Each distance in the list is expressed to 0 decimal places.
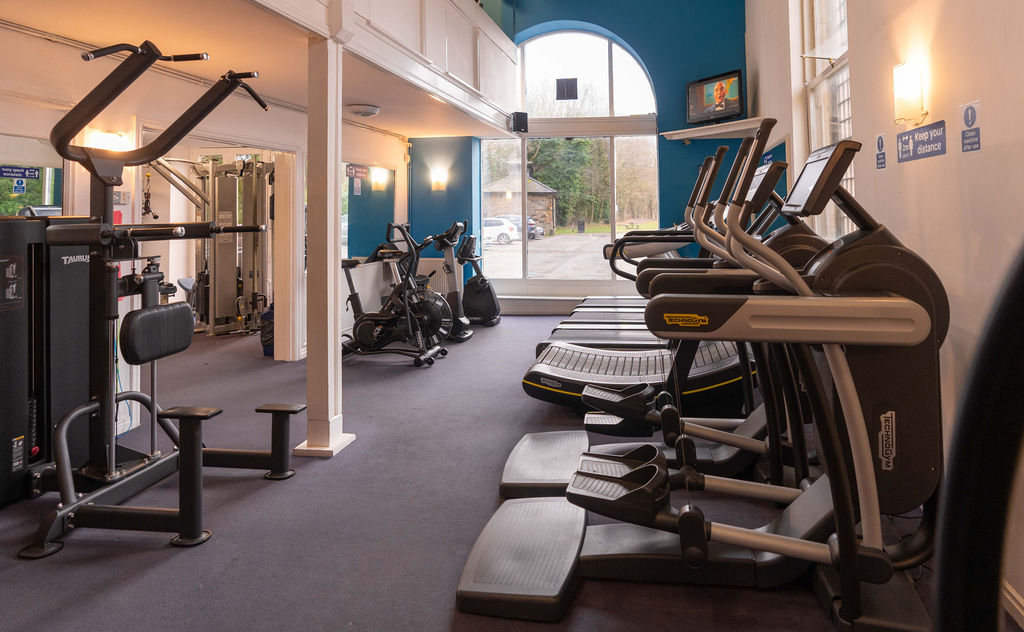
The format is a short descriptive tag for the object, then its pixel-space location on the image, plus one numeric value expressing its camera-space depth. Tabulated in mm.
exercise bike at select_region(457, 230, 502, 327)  8422
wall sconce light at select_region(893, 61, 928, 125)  2488
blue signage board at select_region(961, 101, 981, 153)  2051
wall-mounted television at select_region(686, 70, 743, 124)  7484
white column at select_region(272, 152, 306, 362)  6090
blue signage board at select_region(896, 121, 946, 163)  2326
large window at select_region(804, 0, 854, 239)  4488
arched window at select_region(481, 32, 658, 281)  9148
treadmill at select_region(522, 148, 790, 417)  3717
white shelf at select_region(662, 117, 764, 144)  7139
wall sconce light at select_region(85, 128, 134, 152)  3982
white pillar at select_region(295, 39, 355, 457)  3531
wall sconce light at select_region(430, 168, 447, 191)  9273
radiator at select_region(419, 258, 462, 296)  8766
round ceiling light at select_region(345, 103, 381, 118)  6347
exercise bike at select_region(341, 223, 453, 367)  6168
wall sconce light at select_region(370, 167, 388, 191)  8312
